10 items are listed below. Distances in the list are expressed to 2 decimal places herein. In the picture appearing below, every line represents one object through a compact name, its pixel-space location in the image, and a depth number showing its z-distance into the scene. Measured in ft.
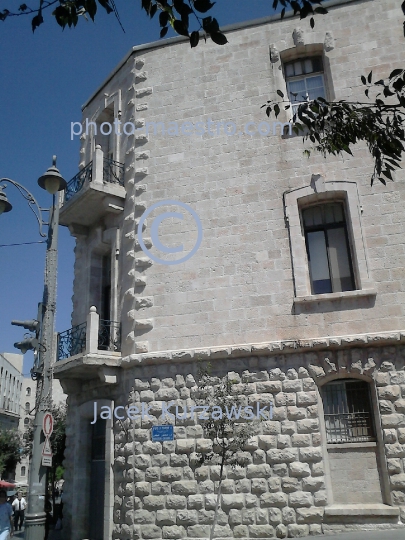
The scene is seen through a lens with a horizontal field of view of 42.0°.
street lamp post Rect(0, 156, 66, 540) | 29.86
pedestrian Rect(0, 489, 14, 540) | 29.19
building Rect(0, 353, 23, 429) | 187.45
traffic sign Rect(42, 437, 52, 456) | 31.19
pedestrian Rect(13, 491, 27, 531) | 73.69
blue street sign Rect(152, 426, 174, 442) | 37.52
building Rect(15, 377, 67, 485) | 212.19
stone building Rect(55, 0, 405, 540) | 34.71
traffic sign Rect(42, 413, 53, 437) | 31.96
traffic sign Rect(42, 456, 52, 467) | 30.89
